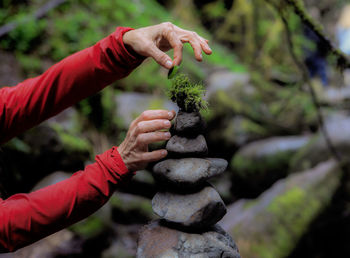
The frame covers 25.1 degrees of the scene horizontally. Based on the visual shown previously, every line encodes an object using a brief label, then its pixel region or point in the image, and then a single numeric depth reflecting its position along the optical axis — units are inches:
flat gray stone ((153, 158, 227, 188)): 56.2
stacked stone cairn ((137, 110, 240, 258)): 56.1
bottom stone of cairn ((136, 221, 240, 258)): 56.1
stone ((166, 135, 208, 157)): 56.7
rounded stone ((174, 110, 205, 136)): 56.2
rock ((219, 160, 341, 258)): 74.3
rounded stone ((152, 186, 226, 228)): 55.9
